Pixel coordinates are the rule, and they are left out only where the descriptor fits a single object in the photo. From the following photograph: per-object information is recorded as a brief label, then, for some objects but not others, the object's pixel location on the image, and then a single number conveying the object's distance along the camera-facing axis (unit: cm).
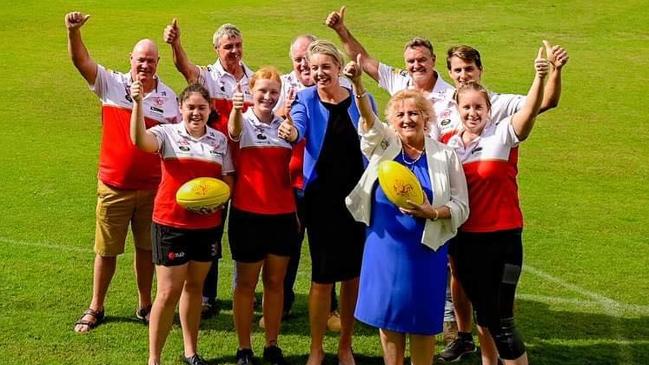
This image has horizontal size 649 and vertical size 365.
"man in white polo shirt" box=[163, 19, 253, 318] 697
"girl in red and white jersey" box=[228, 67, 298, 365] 591
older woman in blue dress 509
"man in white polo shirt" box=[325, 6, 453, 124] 641
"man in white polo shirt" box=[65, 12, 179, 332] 643
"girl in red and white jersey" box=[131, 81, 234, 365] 575
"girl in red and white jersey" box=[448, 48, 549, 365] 535
